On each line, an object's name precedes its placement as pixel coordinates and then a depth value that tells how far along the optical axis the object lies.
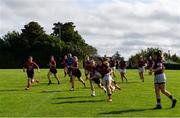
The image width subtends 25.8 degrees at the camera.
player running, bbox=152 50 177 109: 14.04
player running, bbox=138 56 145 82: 29.14
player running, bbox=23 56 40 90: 22.05
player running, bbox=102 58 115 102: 16.15
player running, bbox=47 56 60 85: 26.30
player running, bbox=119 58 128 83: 28.23
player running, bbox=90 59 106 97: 18.10
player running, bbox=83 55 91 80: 20.68
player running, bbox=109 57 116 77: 27.88
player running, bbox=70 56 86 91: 21.32
